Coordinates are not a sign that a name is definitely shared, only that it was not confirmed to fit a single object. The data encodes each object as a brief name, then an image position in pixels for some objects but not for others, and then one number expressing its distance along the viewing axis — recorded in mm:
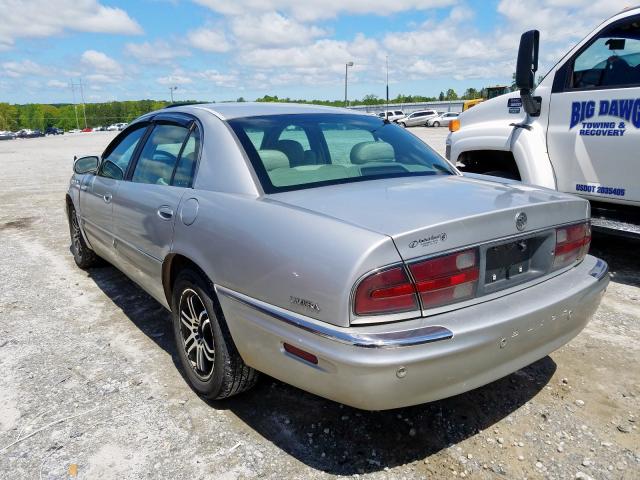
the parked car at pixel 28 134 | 82338
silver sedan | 1954
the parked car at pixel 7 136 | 74950
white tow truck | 4289
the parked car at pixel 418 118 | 45188
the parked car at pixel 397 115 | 45825
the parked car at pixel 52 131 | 93812
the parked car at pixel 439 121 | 43159
